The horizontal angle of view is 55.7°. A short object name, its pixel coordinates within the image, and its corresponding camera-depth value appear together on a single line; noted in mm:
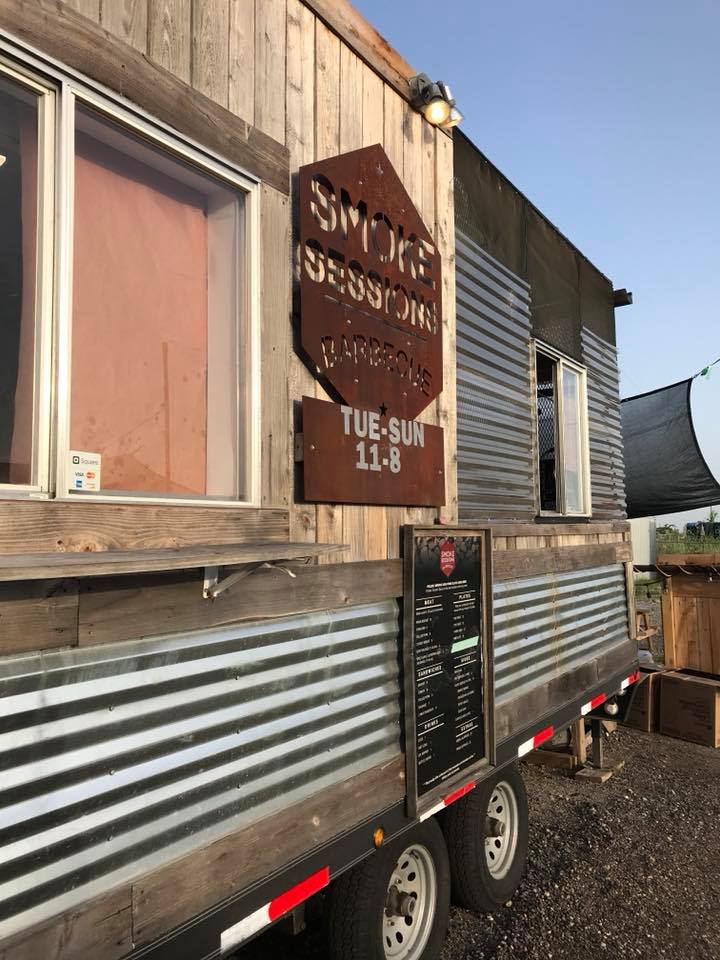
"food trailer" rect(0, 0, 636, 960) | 1861
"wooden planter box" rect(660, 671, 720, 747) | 6919
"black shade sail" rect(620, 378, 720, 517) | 11680
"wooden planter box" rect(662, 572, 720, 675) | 8641
